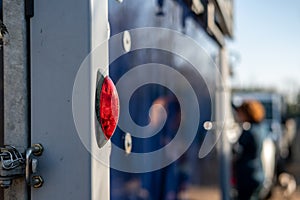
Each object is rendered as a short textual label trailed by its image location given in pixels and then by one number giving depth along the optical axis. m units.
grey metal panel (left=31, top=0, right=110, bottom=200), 1.14
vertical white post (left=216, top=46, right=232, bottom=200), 3.57
